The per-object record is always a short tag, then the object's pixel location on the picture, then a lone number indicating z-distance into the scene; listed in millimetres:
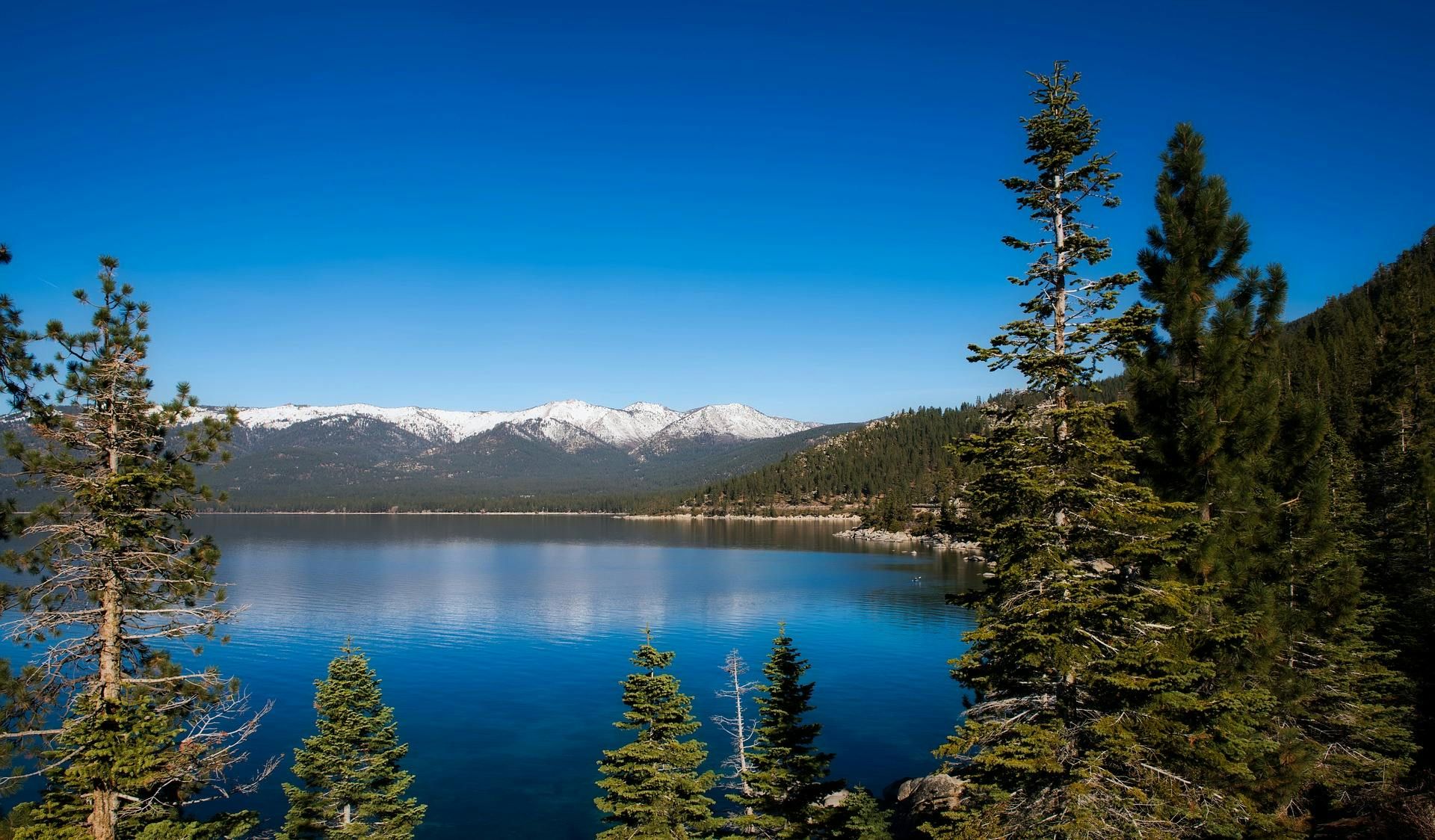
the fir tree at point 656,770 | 19094
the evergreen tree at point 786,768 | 19453
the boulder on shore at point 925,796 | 26672
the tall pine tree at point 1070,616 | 12789
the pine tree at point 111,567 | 13422
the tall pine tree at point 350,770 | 21562
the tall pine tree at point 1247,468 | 16094
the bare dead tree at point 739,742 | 27297
